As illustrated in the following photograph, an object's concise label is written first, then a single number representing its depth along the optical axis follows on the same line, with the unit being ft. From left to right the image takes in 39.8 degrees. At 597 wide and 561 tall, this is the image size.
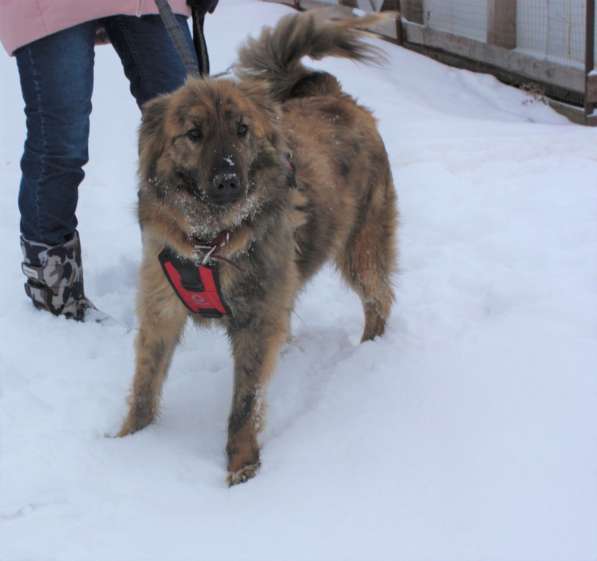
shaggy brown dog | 7.85
